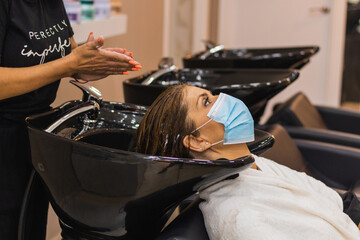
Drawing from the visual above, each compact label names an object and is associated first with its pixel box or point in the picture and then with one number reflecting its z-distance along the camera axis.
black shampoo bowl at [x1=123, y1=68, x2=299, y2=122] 1.65
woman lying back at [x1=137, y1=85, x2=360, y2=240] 1.17
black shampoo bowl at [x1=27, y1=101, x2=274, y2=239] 1.02
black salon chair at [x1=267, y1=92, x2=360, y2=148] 2.38
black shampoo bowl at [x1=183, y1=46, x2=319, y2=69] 2.23
